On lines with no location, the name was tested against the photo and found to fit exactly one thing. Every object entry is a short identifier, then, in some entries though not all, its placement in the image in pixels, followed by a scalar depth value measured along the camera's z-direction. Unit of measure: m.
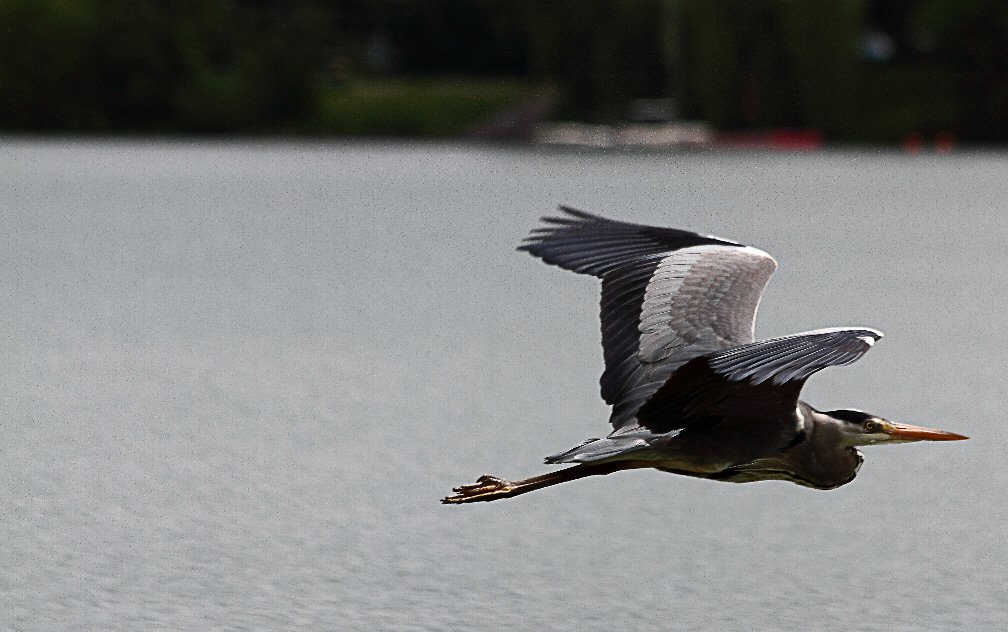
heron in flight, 11.03
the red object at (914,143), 103.94
